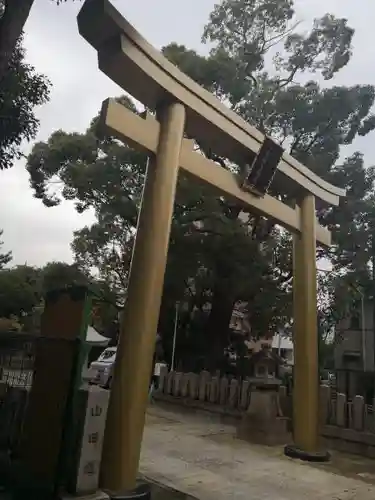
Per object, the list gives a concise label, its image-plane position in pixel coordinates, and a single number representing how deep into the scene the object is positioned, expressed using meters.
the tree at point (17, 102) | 6.18
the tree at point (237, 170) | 10.59
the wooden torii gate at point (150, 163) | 4.03
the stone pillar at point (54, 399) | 3.38
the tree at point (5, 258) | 30.64
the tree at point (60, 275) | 12.42
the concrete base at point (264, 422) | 6.98
